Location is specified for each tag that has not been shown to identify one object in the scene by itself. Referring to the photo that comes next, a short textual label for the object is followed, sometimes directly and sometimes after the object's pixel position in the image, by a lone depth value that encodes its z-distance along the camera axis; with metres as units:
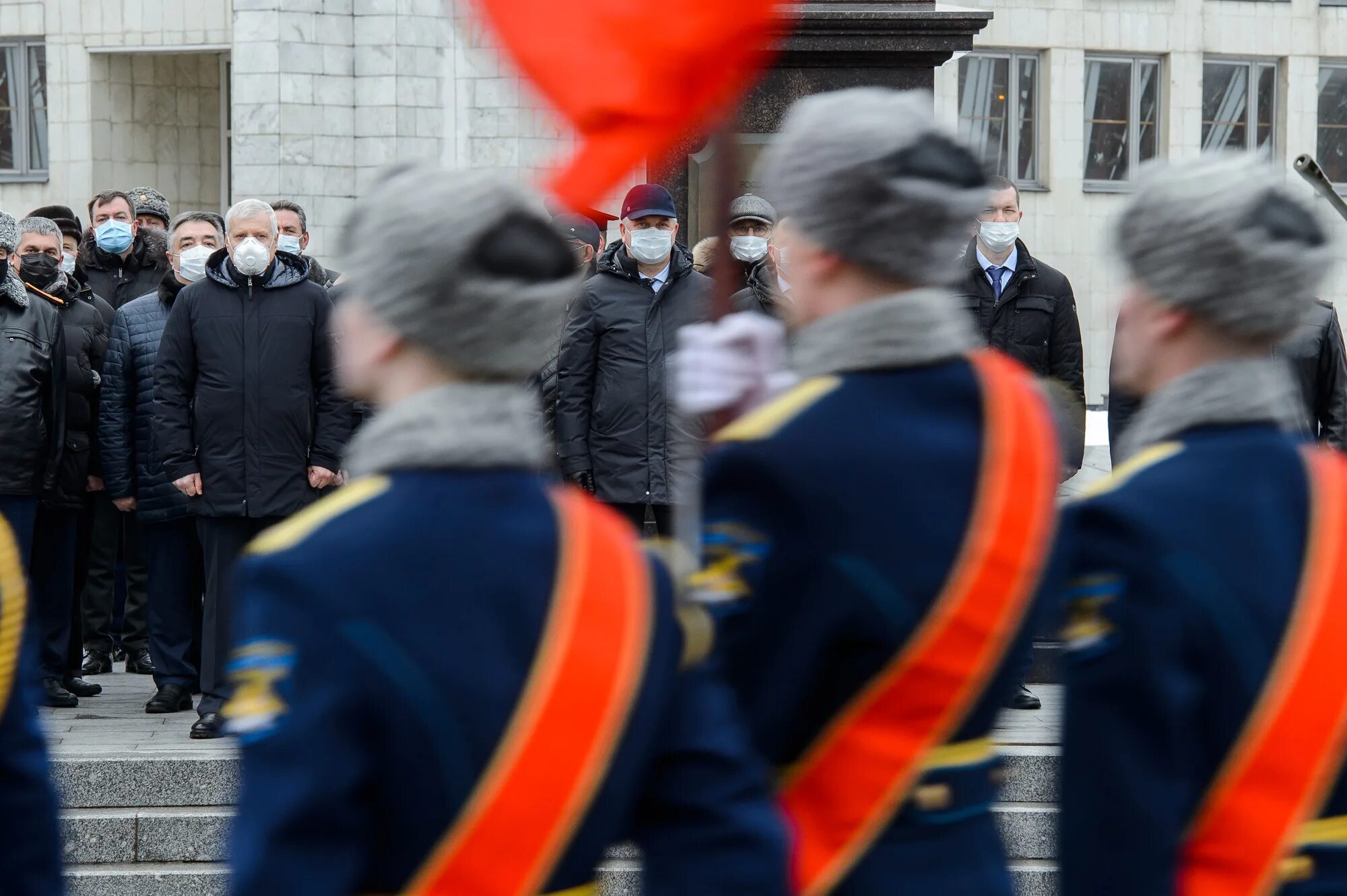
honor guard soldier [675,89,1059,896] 5.42
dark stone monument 18.73
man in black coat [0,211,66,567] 16.78
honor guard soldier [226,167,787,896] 4.28
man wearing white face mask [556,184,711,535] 16.77
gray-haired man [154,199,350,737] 16.16
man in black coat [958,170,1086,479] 17.14
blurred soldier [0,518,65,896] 5.37
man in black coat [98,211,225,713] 16.97
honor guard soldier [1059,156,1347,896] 5.27
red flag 5.95
